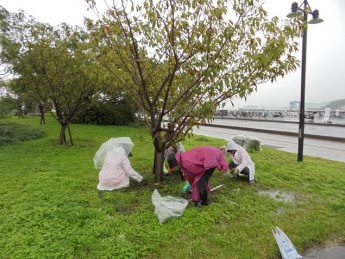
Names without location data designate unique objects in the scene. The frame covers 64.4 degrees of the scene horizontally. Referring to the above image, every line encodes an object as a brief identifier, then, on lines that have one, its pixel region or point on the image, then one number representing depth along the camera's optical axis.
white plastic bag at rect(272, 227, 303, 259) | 2.99
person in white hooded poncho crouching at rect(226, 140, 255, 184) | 5.58
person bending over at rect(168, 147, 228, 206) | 4.30
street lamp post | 7.91
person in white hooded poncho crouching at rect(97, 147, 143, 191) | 5.18
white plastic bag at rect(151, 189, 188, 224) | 3.83
